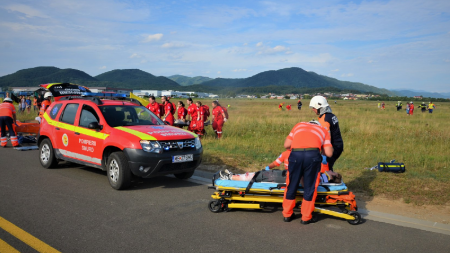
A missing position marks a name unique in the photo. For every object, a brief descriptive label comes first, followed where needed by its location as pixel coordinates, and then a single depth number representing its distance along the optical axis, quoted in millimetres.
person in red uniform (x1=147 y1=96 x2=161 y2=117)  14914
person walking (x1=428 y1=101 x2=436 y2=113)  37525
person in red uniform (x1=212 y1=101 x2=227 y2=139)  14469
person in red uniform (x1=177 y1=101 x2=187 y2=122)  14865
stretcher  5172
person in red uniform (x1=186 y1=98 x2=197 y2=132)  14534
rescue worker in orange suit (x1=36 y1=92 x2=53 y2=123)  14733
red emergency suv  6586
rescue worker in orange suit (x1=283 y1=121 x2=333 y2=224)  4941
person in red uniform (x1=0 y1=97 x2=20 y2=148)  12031
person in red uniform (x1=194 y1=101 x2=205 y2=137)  14305
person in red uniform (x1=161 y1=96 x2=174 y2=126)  14469
